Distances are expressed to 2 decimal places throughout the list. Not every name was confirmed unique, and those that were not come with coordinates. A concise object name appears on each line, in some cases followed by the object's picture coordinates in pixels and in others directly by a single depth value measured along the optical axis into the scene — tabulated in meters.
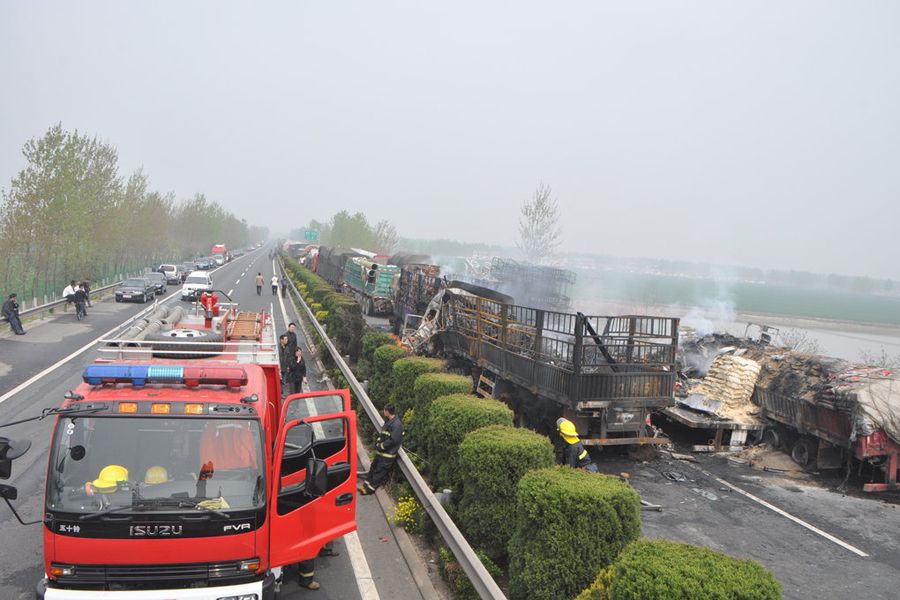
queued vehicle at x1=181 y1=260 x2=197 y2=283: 55.08
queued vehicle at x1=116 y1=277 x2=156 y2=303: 34.66
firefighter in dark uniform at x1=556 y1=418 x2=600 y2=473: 8.97
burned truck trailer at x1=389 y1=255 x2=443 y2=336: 22.04
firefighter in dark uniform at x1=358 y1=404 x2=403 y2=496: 8.80
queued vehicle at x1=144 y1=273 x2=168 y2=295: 37.53
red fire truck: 4.54
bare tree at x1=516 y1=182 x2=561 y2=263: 43.88
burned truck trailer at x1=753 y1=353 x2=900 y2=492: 10.77
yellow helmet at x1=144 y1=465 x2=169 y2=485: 4.82
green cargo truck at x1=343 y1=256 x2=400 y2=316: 30.55
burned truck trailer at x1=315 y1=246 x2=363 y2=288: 40.23
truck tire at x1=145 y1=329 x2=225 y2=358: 6.71
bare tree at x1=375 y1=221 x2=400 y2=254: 91.89
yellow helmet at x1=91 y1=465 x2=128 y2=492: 4.72
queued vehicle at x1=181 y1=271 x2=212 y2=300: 33.75
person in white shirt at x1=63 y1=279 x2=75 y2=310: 27.75
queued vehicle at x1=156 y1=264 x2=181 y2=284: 49.83
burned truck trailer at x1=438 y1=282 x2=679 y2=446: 11.30
